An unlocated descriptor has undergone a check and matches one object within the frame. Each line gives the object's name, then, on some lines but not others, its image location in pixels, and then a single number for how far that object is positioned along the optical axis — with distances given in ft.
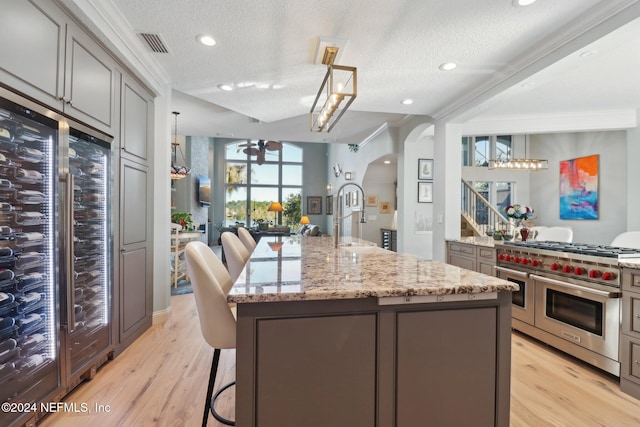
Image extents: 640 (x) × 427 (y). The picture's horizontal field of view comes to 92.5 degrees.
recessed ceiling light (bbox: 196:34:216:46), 7.70
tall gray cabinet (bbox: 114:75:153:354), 8.25
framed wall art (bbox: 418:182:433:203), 19.48
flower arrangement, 11.23
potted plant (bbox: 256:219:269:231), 27.20
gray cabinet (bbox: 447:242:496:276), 11.00
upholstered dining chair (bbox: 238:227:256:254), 9.82
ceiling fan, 28.57
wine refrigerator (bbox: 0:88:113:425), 4.77
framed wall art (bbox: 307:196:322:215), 43.21
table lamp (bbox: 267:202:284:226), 26.86
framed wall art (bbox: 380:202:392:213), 25.76
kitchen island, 3.59
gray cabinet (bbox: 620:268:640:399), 6.45
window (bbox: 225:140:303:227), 42.01
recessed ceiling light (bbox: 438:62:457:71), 8.92
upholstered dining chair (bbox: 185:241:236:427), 4.08
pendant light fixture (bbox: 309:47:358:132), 7.54
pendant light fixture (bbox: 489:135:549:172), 20.34
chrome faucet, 7.74
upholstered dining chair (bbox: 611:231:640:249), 9.57
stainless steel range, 7.02
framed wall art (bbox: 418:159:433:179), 19.67
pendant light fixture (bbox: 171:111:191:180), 21.43
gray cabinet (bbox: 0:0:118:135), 4.74
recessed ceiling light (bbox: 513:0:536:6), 6.21
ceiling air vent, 7.79
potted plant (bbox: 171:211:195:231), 17.89
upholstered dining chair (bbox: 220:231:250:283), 6.50
